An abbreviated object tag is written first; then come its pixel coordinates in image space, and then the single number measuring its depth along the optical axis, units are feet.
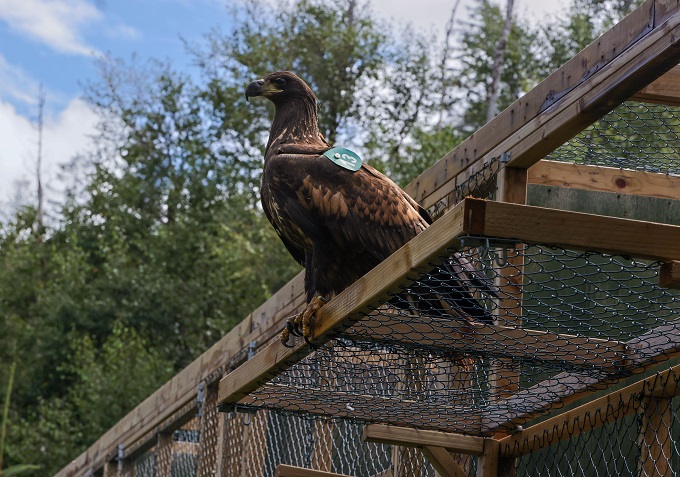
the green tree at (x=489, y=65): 86.79
